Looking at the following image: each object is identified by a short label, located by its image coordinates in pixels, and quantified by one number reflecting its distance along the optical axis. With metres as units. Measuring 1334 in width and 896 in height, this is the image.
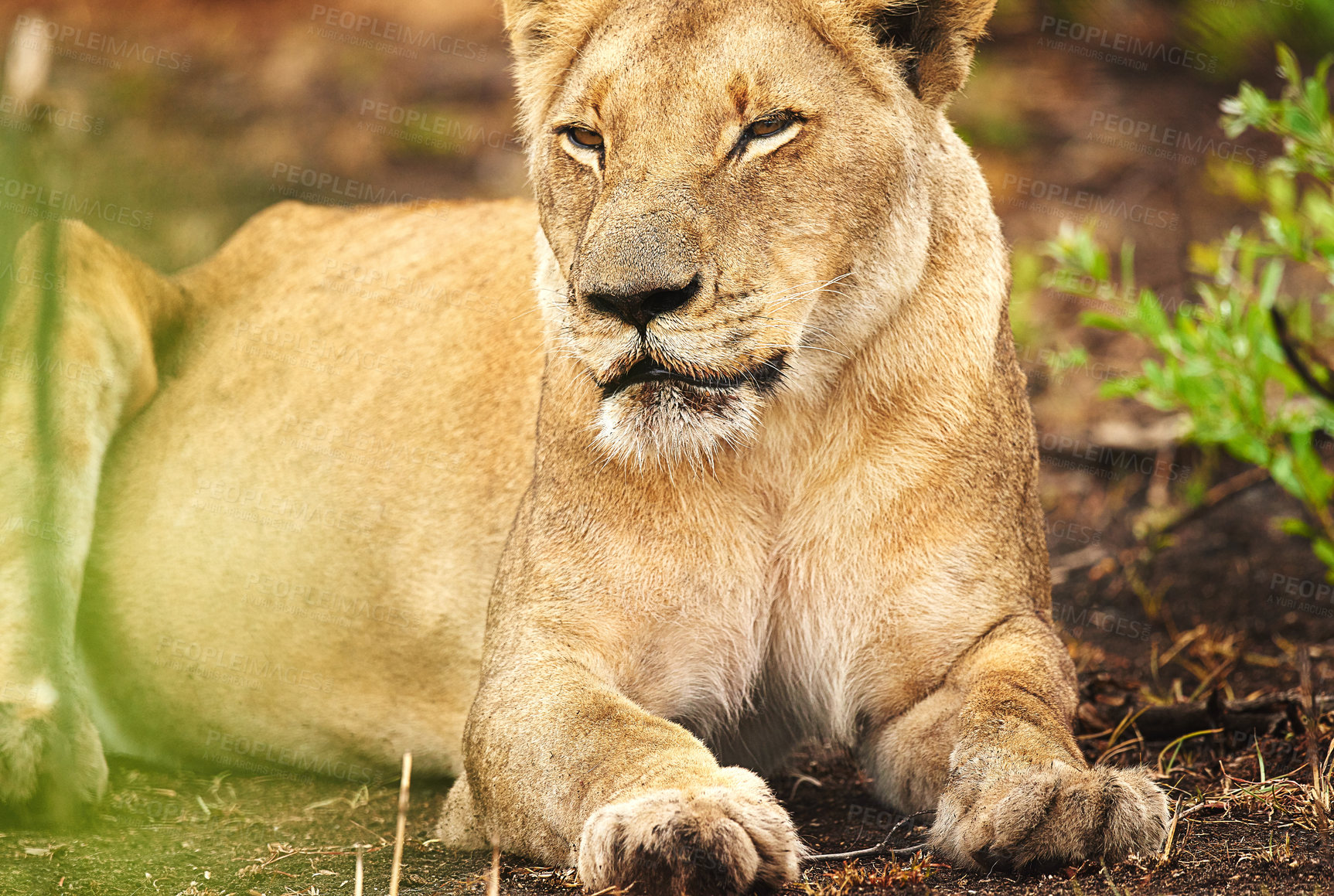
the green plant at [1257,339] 8.42
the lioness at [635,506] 5.70
